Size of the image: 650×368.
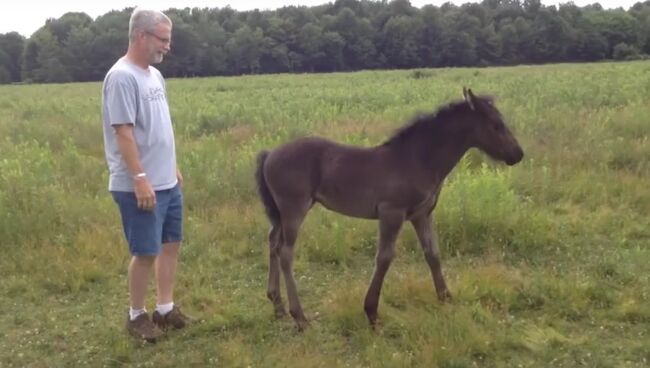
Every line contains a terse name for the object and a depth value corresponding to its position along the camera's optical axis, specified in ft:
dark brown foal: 15.07
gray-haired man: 13.71
